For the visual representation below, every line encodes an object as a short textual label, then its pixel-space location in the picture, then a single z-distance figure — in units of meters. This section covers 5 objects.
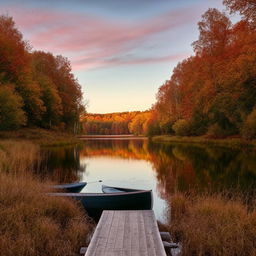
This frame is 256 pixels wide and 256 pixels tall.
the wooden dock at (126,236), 5.32
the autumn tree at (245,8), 21.23
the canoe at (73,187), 12.16
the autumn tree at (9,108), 27.48
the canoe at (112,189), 11.45
